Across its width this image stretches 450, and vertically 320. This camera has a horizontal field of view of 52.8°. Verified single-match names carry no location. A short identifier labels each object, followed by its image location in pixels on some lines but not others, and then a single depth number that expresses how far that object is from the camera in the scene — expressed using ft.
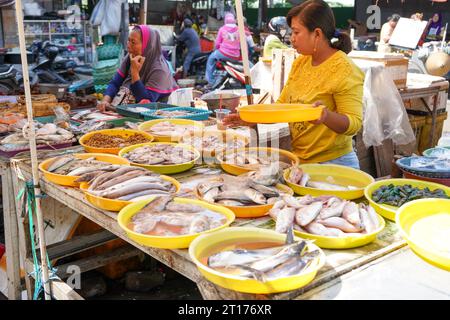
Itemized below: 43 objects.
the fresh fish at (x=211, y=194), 7.01
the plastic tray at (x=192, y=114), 13.15
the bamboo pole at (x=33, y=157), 7.78
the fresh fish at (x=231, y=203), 6.78
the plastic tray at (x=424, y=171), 9.46
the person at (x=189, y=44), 41.03
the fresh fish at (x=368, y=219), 6.08
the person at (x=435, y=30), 42.94
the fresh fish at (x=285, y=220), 5.93
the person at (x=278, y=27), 34.37
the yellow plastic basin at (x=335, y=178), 7.52
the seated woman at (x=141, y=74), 16.11
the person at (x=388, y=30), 32.25
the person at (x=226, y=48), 32.55
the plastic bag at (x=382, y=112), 16.42
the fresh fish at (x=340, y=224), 5.99
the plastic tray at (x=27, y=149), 10.44
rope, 9.39
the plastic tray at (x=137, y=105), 13.69
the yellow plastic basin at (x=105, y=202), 6.89
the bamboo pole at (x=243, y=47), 8.82
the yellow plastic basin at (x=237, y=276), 4.65
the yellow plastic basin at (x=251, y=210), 6.70
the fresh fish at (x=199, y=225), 5.90
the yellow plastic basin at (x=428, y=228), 5.45
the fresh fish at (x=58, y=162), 8.71
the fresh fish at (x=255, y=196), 6.83
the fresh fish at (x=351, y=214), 6.07
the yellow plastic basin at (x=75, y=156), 8.18
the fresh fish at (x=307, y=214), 5.98
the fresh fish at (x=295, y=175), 7.92
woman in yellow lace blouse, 9.12
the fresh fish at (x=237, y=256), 5.00
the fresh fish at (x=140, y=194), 6.97
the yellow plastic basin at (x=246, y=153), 8.65
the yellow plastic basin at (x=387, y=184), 6.79
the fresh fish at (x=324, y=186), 7.66
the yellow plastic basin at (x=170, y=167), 8.77
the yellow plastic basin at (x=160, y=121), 11.09
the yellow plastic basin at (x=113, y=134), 9.95
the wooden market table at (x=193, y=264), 5.05
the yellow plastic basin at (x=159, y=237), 5.69
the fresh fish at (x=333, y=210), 6.16
